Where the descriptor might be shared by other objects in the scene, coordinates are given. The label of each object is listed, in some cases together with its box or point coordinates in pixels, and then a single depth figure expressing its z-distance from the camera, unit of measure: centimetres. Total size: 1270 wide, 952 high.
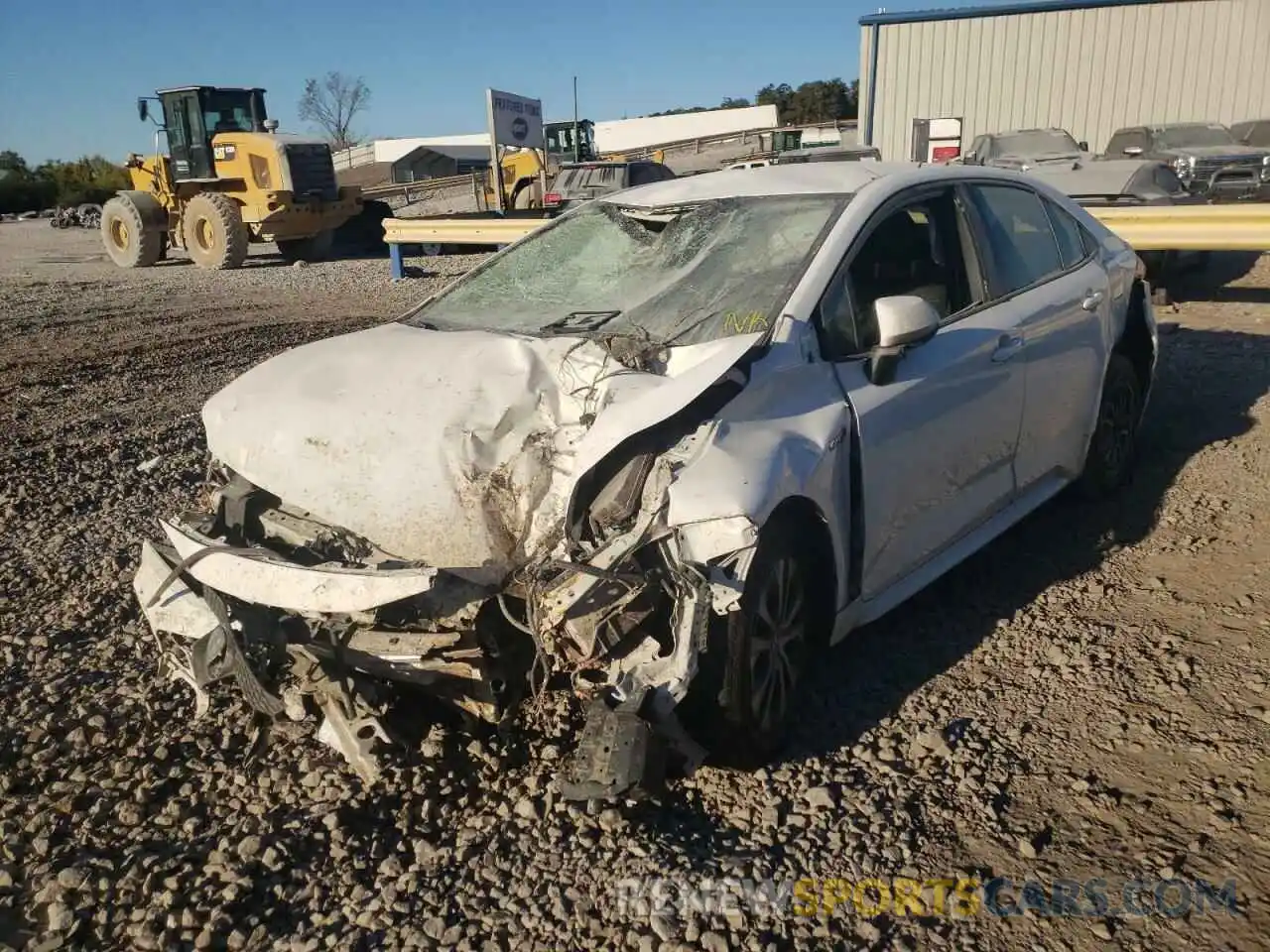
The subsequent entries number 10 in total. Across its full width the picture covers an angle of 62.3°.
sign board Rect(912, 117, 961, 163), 2092
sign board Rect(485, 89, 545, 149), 1917
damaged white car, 269
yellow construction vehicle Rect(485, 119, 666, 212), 2115
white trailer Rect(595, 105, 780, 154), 5794
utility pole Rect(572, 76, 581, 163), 2963
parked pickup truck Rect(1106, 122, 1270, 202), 1398
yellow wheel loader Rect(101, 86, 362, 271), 1791
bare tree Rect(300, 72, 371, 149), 8181
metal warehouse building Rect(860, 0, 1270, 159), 2228
